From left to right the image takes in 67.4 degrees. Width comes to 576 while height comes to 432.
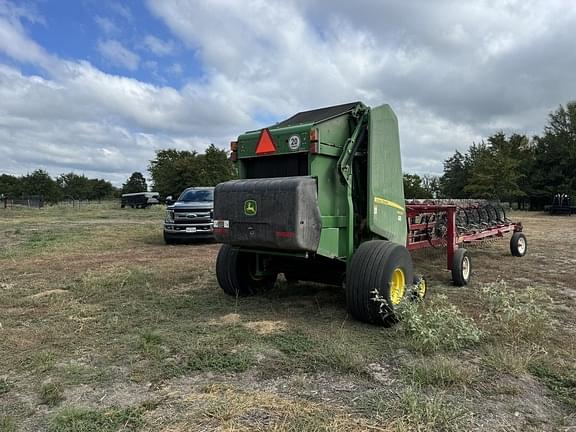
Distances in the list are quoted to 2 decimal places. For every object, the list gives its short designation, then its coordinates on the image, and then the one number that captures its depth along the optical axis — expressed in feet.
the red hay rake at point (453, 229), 21.75
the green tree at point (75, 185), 239.30
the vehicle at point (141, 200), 153.58
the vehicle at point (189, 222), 39.75
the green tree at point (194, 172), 118.62
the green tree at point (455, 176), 172.70
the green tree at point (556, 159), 121.90
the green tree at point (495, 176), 116.37
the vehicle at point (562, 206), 100.31
